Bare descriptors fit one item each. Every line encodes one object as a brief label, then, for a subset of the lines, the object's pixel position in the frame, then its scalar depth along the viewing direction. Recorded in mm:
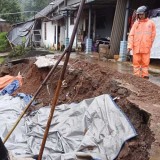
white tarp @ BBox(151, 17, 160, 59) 6307
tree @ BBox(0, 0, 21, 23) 23046
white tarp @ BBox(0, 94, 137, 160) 2777
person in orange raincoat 4664
